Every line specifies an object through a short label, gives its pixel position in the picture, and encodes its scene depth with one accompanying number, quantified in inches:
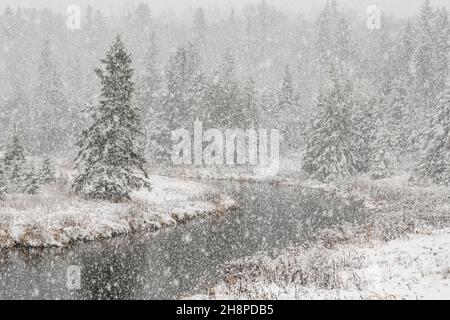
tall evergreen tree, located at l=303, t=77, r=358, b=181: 1935.3
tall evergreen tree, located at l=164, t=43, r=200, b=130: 2522.1
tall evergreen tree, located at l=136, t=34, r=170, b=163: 2306.8
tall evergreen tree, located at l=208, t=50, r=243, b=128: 2500.0
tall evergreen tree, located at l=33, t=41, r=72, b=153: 2807.6
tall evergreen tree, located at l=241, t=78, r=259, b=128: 2559.1
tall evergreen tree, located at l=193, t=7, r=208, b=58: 4458.7
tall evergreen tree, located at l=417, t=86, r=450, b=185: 1574.8
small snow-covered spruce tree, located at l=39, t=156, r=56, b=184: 1298.0
